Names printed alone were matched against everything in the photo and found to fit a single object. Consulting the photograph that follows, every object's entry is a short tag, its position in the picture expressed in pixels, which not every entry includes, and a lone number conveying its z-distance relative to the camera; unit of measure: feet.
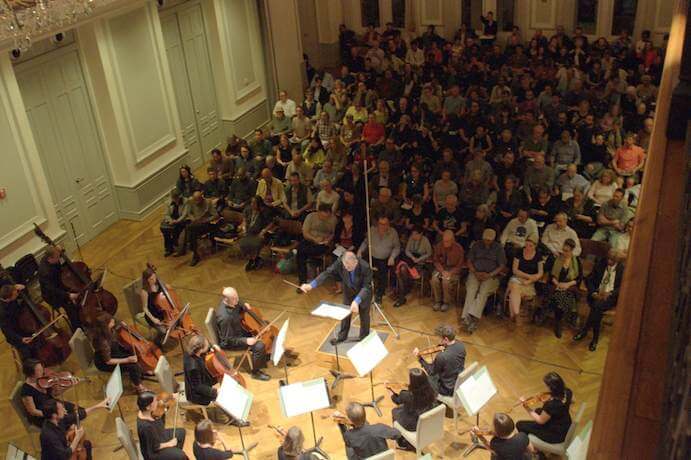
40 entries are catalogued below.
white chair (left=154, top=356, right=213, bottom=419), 23.91
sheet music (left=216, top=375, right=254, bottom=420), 21.17
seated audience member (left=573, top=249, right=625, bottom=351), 26.32
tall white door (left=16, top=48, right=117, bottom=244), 34.53
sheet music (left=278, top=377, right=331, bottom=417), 21.02
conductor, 26.84
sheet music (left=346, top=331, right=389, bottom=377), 22.04
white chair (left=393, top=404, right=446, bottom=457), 20.52
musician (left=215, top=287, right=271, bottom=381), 25.79
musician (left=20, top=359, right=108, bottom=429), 22.79
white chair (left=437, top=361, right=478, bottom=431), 22.11
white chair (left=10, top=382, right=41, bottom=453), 22.76
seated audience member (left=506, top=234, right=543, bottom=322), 27.68
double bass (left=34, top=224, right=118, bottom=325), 28.48
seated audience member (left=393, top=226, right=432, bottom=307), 29.86
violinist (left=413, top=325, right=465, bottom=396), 23.27
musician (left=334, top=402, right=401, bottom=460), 20.13
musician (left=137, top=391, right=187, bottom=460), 20.85
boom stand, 29.00
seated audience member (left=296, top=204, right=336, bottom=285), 31.96
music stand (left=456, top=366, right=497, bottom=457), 20.59
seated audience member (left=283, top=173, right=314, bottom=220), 34.42
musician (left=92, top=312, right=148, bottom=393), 25.39
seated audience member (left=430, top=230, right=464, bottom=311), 29.01
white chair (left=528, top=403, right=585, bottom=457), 20.54
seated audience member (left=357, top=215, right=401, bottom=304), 30.09
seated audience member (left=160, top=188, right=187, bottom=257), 35.35
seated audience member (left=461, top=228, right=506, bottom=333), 28.19
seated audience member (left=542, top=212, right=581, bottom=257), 28.22
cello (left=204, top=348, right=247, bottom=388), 23.99
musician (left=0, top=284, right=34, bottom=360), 26.30
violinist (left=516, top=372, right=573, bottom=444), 20.22
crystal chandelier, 24.00
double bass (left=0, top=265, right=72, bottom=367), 26.94
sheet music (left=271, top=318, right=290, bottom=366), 23.99
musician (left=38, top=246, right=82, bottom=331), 28.91
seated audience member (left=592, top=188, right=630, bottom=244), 29.07
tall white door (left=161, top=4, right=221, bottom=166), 43.16
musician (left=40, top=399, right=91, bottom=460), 21.04
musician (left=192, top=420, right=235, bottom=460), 20.17
